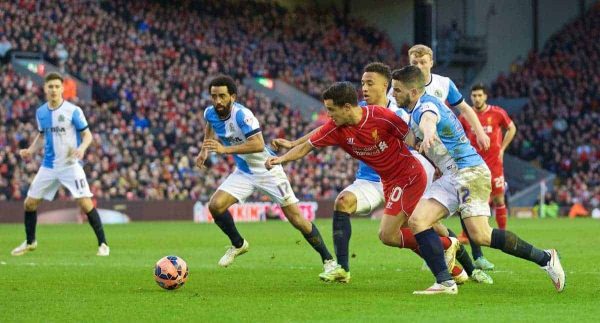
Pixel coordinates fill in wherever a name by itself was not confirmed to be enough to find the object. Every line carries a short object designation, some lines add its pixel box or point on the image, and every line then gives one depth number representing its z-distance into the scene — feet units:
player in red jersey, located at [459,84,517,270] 58.59
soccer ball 38.19
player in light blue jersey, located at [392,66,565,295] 36.35
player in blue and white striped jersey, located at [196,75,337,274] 45.52
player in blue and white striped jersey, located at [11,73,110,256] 57.62
